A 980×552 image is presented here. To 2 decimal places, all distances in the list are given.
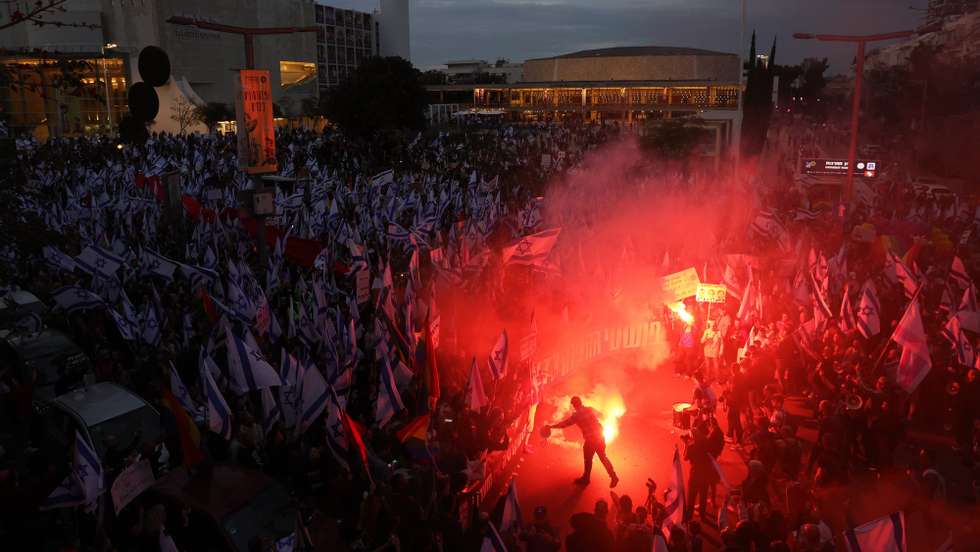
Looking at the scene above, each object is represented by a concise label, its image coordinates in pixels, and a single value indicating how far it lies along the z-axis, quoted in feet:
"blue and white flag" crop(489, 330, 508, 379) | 28.60
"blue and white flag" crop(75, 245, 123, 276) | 35.50
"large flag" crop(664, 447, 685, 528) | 19.33
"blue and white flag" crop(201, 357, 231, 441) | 23.17
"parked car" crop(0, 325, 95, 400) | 30.94
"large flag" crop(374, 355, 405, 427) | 25.31
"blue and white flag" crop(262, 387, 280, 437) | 24.70
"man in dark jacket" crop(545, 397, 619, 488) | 26.91
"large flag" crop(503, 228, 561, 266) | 41.22
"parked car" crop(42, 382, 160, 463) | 25.30
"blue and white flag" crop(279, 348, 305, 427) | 25.00
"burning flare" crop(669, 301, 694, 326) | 40.06
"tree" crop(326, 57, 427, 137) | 133.39
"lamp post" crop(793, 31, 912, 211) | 57.36
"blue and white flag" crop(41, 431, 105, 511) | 19.11
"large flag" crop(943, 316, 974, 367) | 29.88
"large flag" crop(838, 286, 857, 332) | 34.99
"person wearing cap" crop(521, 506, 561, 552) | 19.15
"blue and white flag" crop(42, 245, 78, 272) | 36.76
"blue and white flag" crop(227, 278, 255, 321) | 32.27
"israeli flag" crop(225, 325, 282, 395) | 25.18
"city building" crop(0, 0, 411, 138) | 174.60
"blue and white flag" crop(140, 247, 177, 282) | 37.42
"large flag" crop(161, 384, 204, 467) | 21.61
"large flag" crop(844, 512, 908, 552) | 15.64
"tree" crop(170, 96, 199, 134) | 160.45
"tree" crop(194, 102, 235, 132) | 162.61
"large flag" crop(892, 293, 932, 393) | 27.94
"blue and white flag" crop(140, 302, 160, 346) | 32.27
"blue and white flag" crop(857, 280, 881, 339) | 33.78
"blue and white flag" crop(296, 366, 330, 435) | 23.93
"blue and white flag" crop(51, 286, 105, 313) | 34.50
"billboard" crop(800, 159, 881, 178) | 73.51
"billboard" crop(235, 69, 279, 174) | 46.14
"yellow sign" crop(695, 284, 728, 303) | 39.58
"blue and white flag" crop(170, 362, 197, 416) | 25.13
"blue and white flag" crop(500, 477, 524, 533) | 19.26
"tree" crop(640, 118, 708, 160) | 115.75
